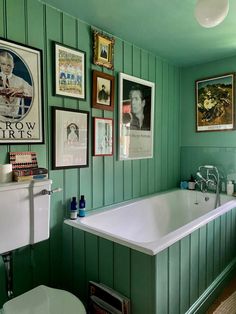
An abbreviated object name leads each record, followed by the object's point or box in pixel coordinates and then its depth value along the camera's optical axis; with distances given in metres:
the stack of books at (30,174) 1.53
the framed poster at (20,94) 1.58
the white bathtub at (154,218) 1.55
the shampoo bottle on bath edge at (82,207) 1.96
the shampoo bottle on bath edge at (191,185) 3.05
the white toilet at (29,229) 1.29
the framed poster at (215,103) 2.81
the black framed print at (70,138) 1.87
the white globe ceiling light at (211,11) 1.29
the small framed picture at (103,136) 2.16
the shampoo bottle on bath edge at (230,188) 2.77
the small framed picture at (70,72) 1.86
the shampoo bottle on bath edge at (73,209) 1.93
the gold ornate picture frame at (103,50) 2.10
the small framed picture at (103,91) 2.13
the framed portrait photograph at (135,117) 2.41
